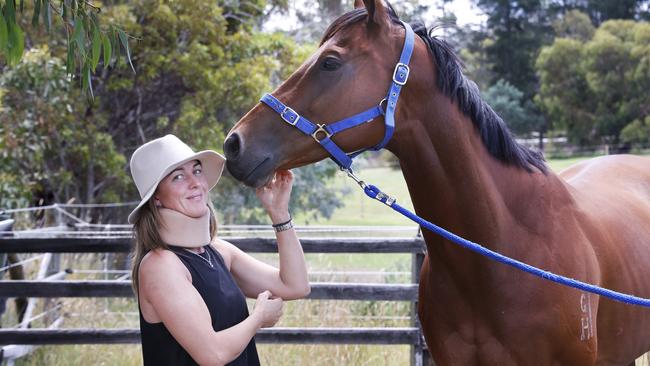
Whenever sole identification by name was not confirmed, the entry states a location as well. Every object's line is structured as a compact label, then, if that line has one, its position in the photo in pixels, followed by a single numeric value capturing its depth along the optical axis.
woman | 2.15
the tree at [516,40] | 40.94
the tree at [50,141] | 6.96
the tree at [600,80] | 32.47
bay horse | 2.47
